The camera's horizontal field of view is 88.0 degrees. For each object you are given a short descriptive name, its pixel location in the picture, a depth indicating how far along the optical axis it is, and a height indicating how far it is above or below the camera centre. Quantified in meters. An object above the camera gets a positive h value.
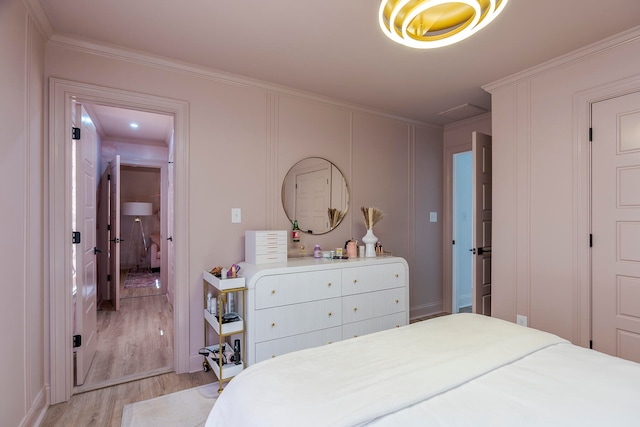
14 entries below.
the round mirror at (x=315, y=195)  3.14 +0.19
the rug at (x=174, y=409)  1.97 -1.24
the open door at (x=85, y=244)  2.39 -0.24
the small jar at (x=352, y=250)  3.08 -0.33
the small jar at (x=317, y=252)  3.00 -0.35
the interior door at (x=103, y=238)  4.48 -0.33
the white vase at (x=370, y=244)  3.12 -0.28
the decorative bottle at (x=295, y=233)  3.09 -0.18
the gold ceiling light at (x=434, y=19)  1.38 +0.90
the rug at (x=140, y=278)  5.82 -1.23
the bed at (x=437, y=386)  0.94 -0.57
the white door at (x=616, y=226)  2.20 -0.08
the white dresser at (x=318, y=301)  2.30 -0.68
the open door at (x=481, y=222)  3.12 -0.08
